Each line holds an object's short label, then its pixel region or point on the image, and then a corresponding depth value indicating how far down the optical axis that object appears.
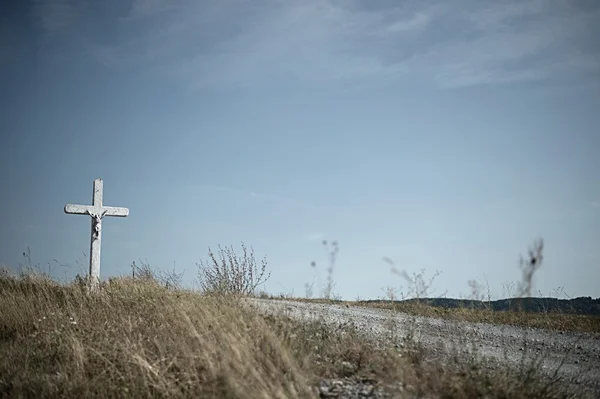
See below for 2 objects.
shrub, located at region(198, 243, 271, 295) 13.84
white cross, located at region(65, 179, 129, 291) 15.53
